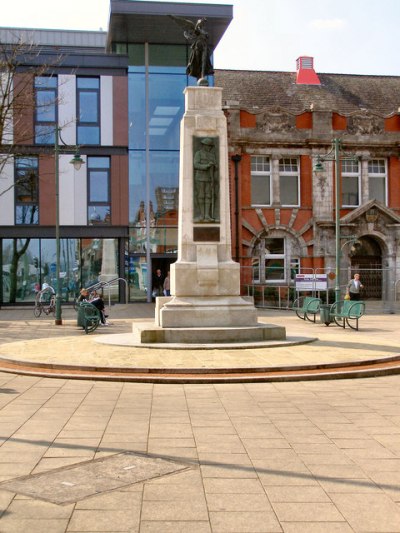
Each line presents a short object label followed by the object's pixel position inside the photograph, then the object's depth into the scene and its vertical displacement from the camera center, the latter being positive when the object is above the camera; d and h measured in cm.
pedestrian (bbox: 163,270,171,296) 3249 -43
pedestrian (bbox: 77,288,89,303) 2509 -63
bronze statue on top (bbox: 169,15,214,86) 1869 +589
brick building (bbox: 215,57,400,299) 3600 +432
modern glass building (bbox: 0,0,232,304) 3641 +536
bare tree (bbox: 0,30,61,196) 3375 +836
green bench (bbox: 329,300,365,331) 1984 -99
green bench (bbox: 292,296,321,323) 2312 -96
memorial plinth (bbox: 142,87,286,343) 1664 +119
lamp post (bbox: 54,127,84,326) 2417 +164
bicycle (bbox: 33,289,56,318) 2866 -119
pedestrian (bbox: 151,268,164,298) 3688 -47
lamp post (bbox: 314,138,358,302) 2424 +201
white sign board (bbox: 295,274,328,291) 3020 -29
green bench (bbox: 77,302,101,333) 2045 -113
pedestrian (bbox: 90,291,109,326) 2289 -96
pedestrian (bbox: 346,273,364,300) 2727 -49
